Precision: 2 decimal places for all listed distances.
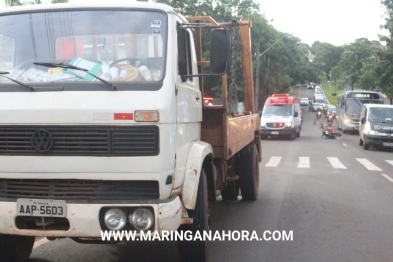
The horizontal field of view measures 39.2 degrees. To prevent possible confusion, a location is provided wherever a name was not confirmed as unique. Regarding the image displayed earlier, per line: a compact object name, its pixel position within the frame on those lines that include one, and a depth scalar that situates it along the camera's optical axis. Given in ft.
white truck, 14.49
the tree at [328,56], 435.12
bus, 114.83
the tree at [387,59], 118.21
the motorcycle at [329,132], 100.17
